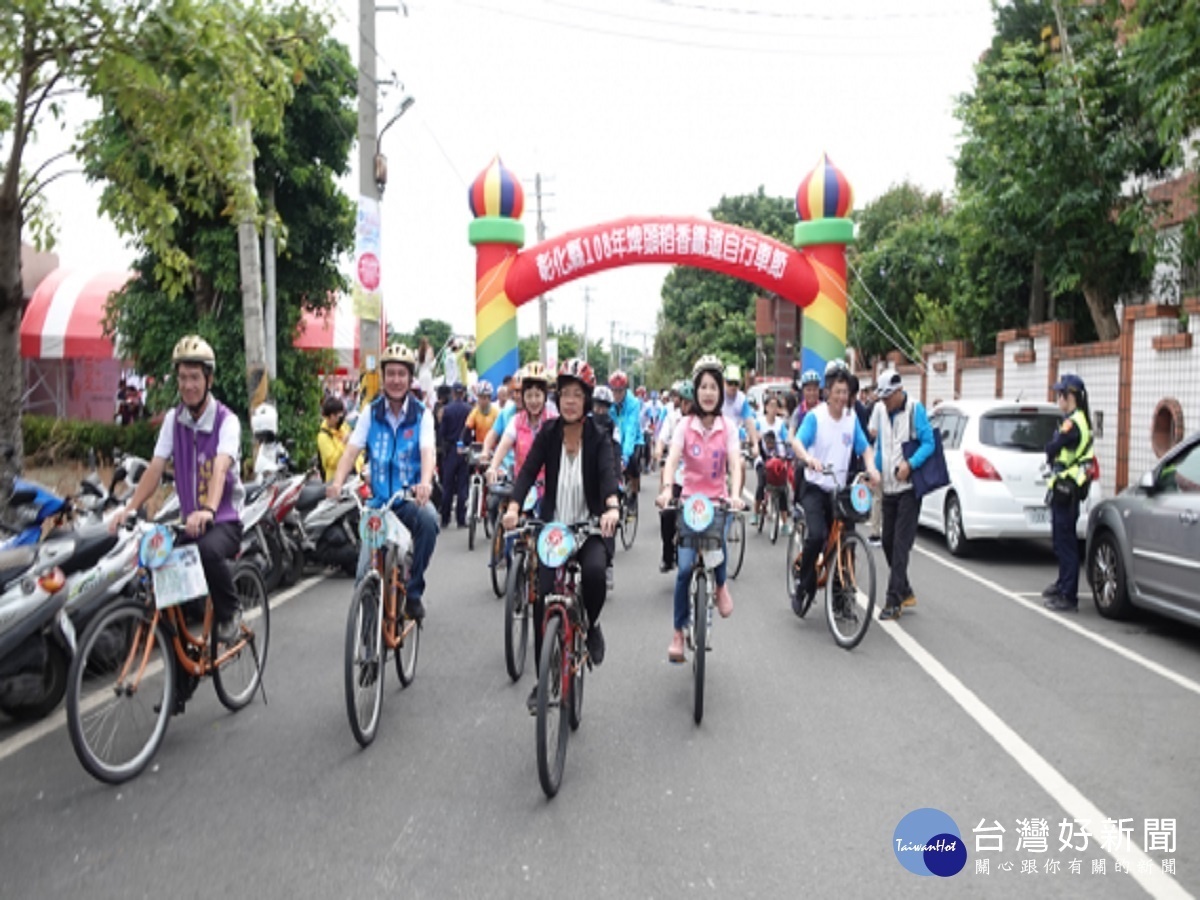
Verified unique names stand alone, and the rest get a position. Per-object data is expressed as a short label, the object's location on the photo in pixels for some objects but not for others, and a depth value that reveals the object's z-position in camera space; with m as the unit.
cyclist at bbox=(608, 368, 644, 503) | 13.19
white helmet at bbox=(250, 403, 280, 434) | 9.55
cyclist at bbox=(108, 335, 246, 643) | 5.41
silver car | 7.53
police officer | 9.02
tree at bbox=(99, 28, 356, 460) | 17.80
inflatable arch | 21.91
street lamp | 15.24
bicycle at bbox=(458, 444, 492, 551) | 11.44
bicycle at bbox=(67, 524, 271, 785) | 4.58
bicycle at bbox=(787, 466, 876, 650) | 7.54
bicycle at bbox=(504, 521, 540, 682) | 6.56
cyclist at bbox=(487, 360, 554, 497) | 7.29
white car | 11.23
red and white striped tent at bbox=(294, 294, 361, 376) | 21.50
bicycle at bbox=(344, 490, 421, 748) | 5.20
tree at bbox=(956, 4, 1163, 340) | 17.23
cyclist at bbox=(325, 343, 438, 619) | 6.34
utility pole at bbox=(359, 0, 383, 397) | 15.12
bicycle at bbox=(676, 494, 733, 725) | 5.73
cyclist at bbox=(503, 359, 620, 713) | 5.45
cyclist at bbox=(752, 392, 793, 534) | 11.93
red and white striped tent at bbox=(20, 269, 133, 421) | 22.12
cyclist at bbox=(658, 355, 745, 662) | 6.40
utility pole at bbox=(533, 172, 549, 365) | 44.32
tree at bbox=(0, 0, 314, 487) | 6.83
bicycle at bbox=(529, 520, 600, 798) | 4.51
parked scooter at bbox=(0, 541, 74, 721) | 5.36
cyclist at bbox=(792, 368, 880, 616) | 7.86
